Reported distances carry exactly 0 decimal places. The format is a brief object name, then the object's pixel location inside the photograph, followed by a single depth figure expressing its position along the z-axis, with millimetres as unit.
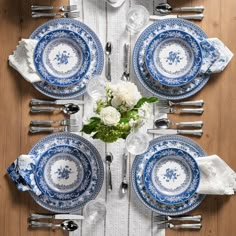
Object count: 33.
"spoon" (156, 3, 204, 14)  1687
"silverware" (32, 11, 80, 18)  1705
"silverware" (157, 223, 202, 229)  1660
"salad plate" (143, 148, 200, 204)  1651
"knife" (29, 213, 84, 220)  1666
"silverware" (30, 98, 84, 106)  1688
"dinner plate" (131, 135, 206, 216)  1659
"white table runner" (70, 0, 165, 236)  1672
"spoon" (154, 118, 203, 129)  1666
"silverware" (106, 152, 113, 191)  1654
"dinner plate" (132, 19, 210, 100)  1682
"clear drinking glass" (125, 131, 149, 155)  1606
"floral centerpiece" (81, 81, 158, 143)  1340
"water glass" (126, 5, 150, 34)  1667
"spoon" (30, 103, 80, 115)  1681
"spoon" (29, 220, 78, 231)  1666
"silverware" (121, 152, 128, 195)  1663
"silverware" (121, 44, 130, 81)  1680
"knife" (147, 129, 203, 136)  1668
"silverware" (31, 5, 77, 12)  1705
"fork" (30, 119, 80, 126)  1682
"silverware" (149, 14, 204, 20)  1693
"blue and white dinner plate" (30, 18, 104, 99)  1688
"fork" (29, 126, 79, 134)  1685
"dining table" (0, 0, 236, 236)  1674
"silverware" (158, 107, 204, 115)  1678
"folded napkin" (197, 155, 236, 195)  1640
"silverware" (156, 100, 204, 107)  1680
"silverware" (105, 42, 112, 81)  1679
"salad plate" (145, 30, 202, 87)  1670
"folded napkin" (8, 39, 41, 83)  1679
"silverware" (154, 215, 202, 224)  1662
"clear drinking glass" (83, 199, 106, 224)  1649
